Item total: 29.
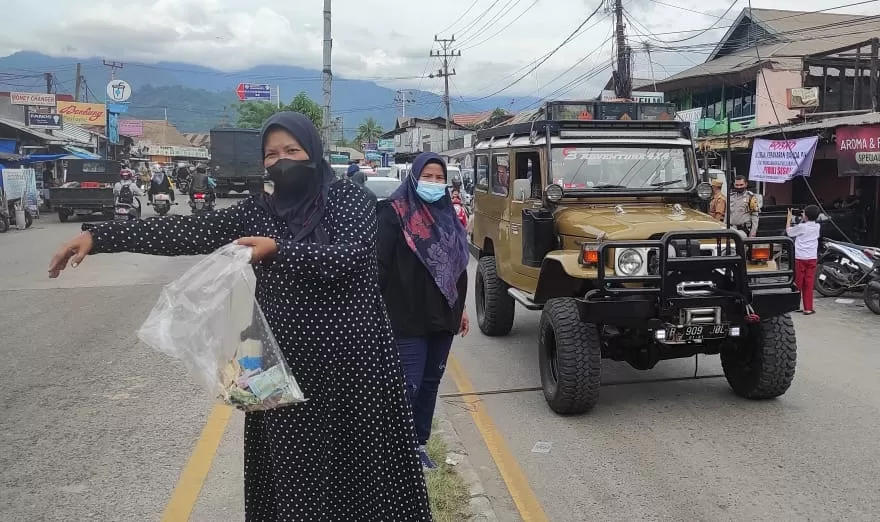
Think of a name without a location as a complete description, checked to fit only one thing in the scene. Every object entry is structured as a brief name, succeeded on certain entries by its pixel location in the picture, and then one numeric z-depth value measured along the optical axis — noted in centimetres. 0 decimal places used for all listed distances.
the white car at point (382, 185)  1748
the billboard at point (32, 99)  3834
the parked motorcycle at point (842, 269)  1059
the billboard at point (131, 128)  6869
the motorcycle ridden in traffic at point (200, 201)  2617
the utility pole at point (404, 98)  8281
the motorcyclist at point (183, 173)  4499
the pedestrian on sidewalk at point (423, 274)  412
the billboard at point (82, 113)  4956
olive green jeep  508
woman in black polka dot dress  248
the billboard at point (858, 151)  1208
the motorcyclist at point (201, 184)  2639
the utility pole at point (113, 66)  5831
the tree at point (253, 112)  8194
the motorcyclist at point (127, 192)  2277
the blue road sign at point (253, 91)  5778
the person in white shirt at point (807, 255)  972
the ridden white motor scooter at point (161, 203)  2466
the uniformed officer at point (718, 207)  1153
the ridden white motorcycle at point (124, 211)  2180
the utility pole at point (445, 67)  5452
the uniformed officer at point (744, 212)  1199
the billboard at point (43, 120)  3553
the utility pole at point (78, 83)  5064
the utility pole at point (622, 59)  2273
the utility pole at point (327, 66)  2522
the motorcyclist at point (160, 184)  2484
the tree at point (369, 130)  9756
